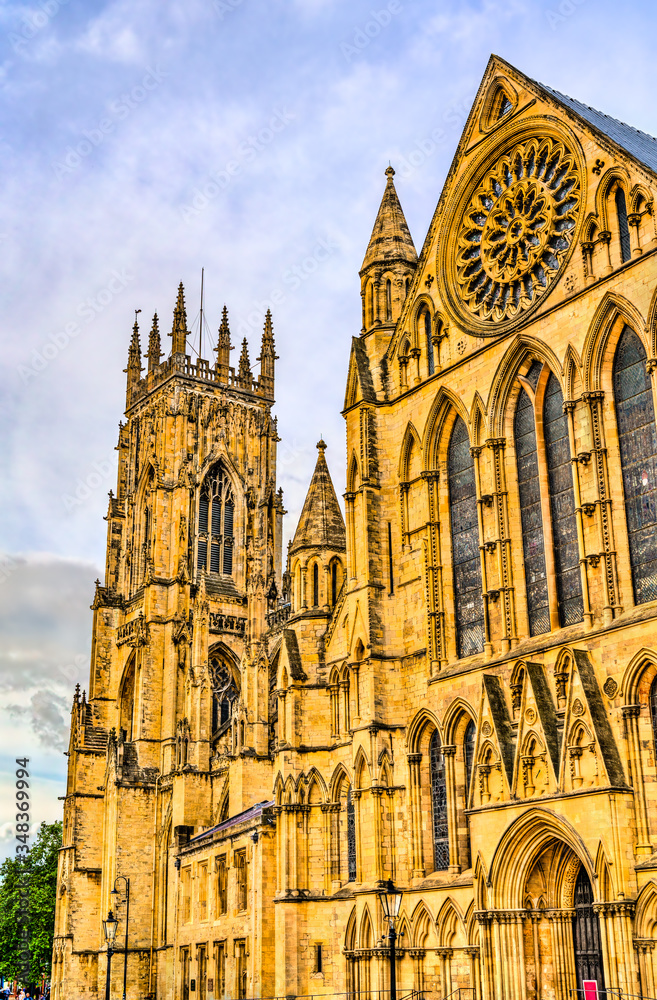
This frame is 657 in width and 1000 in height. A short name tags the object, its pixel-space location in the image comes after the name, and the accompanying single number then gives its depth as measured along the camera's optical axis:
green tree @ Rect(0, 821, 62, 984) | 78.12
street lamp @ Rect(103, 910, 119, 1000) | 38.38
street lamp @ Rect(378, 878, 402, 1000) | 25.59
